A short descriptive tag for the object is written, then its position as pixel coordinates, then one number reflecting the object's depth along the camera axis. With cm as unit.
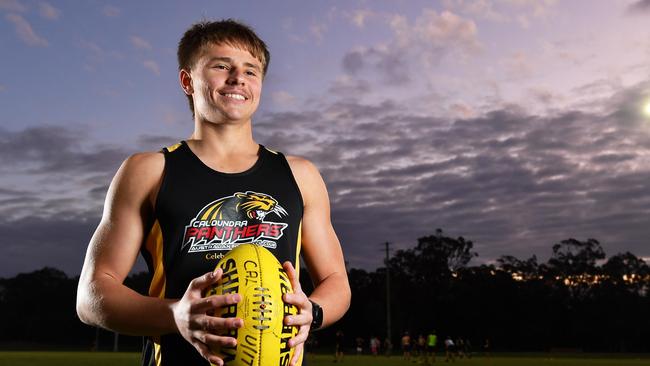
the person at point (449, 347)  4625
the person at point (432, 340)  4322
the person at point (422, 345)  4712
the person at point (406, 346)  5063
